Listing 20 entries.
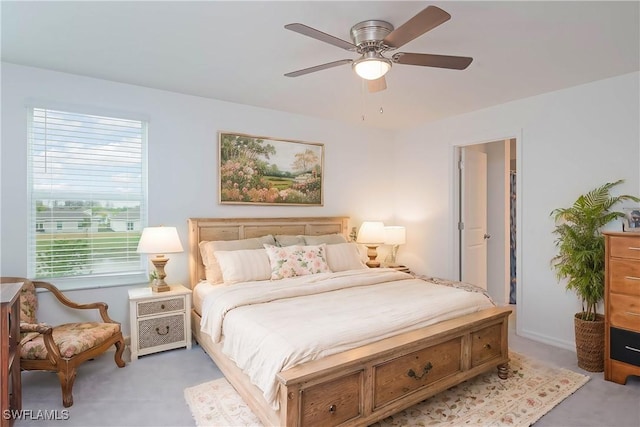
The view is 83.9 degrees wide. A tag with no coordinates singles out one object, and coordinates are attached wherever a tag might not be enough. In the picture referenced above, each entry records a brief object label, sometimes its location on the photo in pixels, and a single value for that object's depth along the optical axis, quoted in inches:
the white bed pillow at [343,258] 147.0
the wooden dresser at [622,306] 103.7
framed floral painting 151.6
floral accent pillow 132.3
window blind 118.5
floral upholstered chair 93.0
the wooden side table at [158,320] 120.3
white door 176.7
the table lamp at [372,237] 175.0
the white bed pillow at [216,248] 132.4
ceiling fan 80.0
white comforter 77.0
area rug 87.4
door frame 147.1
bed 73.1
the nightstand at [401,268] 177.5
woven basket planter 114.3
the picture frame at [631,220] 112.2
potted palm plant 115.0
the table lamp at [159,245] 122.6
